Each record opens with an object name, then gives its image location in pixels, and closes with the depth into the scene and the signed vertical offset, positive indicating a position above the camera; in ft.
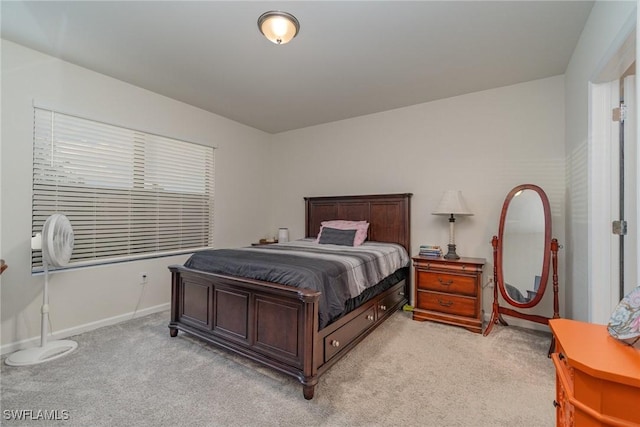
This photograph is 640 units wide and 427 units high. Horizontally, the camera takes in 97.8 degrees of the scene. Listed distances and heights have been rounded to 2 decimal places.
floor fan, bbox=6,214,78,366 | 7.34 -1.37
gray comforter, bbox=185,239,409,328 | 6.57 -1.40
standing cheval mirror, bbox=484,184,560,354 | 8.54 -1.19
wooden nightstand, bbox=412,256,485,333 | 9.41 -2.66
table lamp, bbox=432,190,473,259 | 10.18 +0.28
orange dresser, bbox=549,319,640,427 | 2.28 -1.42
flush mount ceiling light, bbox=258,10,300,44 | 6.65 +4.64
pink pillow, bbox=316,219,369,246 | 11.74 -0.50
